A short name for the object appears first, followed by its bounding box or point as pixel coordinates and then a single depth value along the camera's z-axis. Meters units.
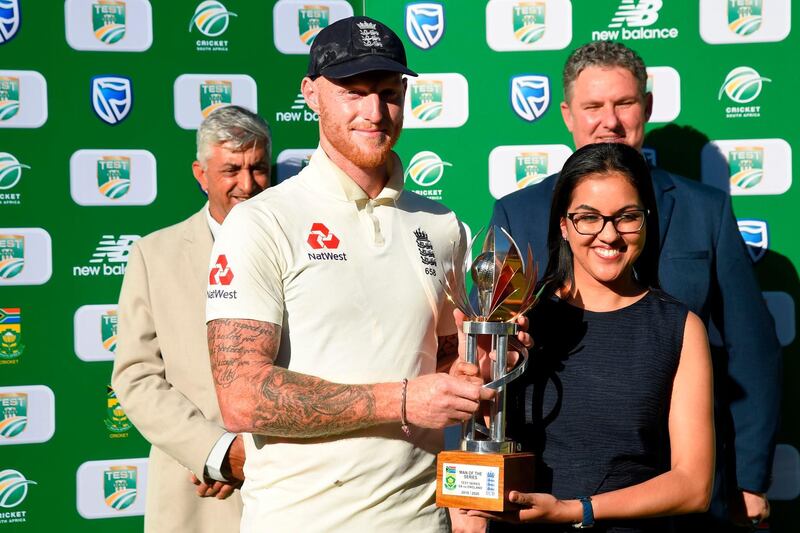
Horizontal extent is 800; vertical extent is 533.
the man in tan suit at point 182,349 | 3.06
